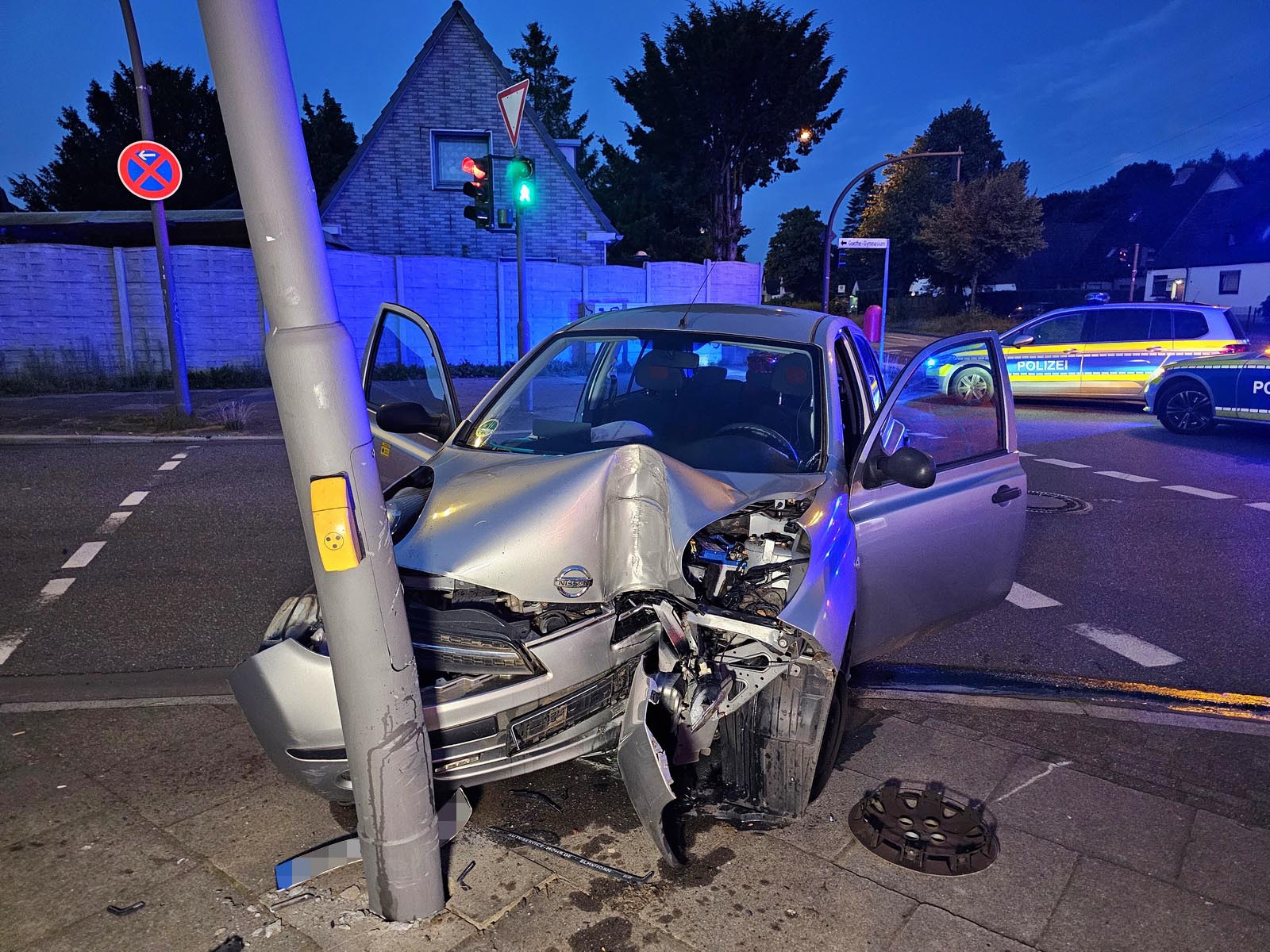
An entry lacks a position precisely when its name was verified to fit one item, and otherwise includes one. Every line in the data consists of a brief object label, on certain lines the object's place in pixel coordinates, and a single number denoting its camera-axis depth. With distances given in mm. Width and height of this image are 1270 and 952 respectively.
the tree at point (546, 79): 46156
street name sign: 19469
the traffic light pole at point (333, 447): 1966
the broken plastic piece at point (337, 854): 2584
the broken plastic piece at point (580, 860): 2644
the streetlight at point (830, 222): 21234
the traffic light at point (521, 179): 12141
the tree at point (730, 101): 35781
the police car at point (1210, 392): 10719
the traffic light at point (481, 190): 12641
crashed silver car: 2523
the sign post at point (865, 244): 19344
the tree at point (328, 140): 34062
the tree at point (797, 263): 58281
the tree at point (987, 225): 48531
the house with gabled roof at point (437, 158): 21984
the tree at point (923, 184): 58844
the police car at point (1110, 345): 13445
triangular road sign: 10805
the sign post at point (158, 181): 10523
